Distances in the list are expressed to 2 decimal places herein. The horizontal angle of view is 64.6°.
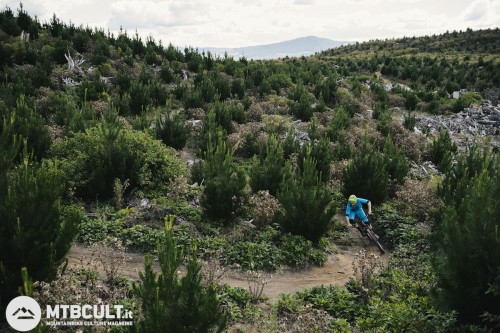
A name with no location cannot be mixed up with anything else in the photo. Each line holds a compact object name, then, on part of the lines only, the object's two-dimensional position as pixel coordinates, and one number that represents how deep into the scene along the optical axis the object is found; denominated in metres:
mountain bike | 10.02
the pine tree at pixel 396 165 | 13.46
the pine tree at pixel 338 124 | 18.28
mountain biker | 10.51
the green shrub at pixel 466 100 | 27.94
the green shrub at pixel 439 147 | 17.77
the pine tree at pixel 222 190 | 9.76
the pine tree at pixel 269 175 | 11.48
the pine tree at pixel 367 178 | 12.12
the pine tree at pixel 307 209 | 9.46
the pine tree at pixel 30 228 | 5.18
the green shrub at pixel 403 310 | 5.54
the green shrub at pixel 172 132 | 14.92
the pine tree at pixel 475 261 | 4.91
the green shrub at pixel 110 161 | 10.05
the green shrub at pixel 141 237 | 8.39
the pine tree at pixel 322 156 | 13.74
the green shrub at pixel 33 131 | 10.95
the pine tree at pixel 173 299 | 4.18
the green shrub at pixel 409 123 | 21.36
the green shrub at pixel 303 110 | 21.66
